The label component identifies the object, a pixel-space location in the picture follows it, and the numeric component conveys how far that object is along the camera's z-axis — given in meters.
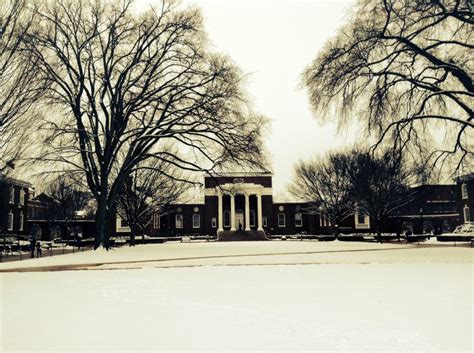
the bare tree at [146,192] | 38.12
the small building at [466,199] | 48.06
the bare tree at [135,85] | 24.92
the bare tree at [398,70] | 16.59
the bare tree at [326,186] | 46.09
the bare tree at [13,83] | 16.16
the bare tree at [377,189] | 39.09
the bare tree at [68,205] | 48.89
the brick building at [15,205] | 44.97
